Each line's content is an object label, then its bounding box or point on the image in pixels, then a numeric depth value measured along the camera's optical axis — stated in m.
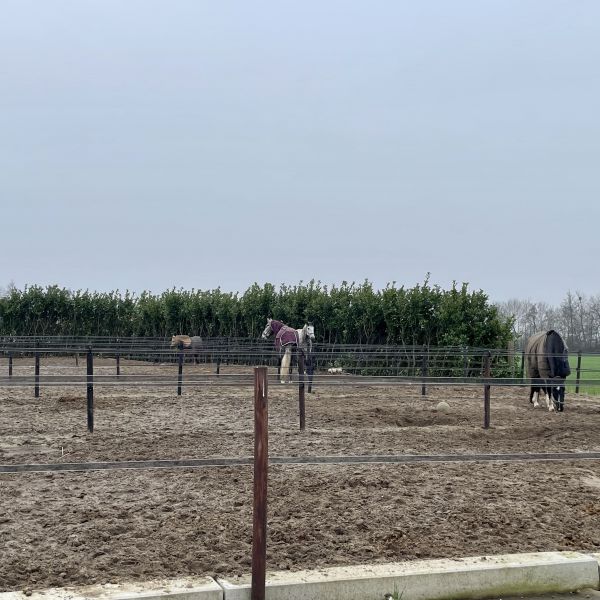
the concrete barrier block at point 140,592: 3.48
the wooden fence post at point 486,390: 9.29
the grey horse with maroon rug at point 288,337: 15.89
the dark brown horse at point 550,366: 12.16
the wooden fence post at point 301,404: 8.97
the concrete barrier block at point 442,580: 3.73
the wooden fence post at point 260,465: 3.70
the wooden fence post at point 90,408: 8.56
